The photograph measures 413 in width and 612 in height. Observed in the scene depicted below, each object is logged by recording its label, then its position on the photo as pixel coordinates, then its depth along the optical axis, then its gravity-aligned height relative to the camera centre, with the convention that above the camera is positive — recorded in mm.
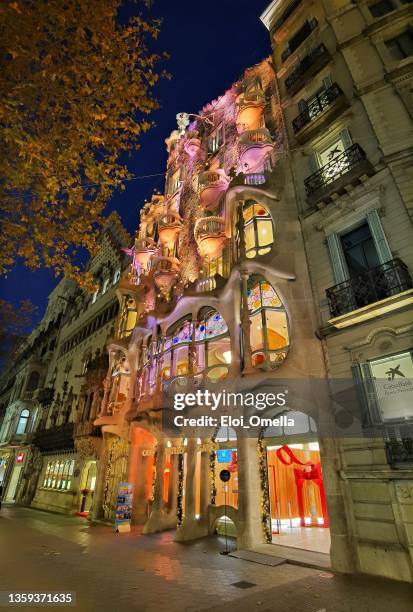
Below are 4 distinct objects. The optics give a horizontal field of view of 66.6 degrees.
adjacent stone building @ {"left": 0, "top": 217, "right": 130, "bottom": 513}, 23109 +6488
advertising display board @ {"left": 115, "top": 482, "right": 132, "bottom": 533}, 14422 -1219
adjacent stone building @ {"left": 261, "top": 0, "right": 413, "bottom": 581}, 7797 +7454
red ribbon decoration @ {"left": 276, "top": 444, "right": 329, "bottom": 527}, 12529 +61
